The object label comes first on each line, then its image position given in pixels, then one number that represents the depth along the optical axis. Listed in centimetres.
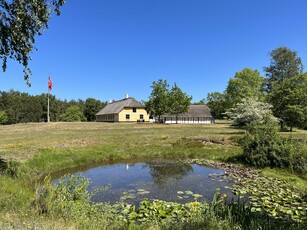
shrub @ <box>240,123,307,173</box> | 1301
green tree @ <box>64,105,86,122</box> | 8757
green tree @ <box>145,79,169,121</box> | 5372
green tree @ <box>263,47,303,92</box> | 5447
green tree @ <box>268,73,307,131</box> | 2855
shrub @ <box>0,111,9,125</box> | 6999
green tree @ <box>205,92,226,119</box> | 7654
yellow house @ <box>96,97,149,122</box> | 6273
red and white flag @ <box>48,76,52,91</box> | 4977
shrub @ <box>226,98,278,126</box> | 2673
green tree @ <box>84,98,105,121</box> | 9294
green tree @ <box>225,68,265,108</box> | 6094
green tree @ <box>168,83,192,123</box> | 5500
